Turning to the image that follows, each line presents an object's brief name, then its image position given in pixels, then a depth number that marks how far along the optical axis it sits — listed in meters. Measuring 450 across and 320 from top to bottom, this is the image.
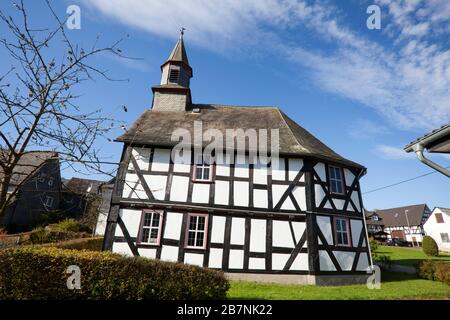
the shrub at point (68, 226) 23.36
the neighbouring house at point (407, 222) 51.38
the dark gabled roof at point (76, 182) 41.54
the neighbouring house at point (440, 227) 43.22
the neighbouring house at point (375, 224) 54.13
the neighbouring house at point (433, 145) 4.69
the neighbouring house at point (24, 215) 28.72
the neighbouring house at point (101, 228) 27.25
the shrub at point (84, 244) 15.25
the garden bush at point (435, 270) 14.22
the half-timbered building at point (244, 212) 12.69
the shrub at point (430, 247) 30.88
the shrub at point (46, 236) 19.17
